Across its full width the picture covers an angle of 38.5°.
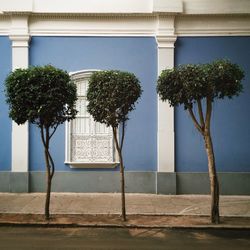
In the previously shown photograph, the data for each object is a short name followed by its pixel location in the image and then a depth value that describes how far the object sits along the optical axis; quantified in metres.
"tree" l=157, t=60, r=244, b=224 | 7.32
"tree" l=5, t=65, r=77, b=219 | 7.53
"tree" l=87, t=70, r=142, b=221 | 7.66
